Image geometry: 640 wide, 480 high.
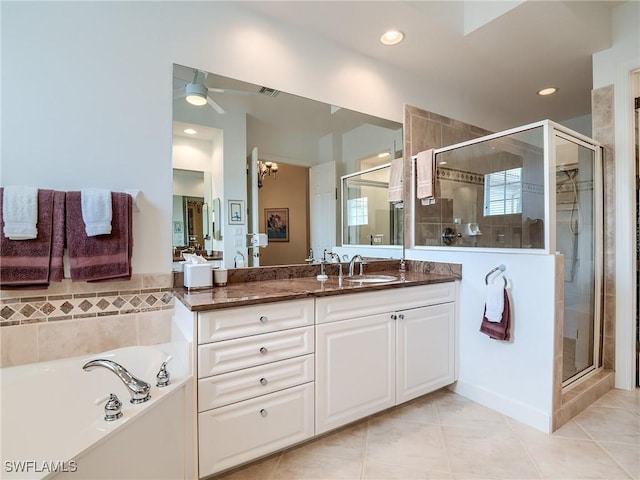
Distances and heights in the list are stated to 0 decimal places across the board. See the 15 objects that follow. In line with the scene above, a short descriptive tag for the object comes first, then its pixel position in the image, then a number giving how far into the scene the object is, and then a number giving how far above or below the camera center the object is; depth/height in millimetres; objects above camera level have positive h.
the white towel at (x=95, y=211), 1499 +133
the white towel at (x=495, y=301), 2002 -403
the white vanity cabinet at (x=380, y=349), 1732 -683
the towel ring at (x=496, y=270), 2053 -213
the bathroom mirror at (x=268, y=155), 1919 +584
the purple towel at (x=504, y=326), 1991 -558
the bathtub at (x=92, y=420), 985 -707
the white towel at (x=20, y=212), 1367 +116
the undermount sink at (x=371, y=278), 2207 -290
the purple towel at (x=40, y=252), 1390 -62
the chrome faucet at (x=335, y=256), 2443 -134
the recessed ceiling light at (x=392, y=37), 2275 +1505
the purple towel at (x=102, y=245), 1498 -32
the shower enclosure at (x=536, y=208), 2006 +242
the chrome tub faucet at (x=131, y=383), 1152 -551
